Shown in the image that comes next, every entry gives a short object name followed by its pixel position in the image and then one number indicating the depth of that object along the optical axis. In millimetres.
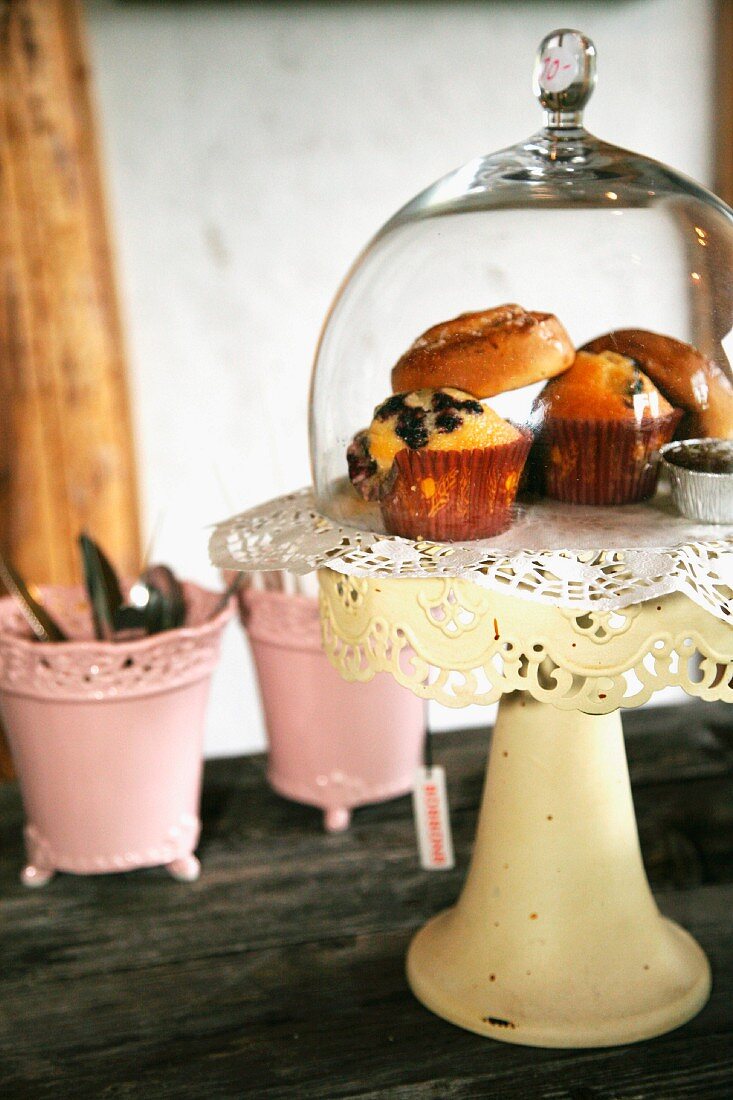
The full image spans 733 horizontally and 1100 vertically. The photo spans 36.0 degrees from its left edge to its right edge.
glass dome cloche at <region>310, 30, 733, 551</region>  659
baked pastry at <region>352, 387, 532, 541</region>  646
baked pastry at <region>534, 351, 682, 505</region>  664
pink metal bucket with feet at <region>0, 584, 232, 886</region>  846
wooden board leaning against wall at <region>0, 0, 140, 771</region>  1345
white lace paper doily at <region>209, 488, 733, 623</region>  590
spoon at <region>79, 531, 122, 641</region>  919
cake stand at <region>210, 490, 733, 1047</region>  612
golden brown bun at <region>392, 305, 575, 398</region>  663
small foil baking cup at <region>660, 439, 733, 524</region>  660
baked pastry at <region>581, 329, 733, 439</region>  672
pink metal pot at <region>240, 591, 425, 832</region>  936
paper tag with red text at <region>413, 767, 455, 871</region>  894
